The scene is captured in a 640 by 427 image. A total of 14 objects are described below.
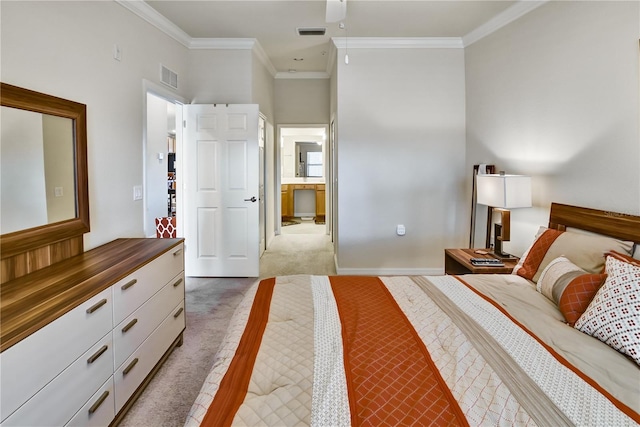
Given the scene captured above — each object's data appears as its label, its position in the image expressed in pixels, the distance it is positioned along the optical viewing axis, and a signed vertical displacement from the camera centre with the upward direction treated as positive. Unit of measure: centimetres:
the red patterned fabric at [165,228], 308 -36
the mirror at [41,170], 160 +11
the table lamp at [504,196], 261 -5
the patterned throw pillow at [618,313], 126 -49
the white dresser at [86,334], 113 -62
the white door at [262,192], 478 -4
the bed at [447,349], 93 -59
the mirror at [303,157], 938 +91
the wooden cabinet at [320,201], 890 -32
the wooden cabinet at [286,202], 898 -34
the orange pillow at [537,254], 212 -41
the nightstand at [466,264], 252 -60
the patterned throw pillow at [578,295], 152 -49
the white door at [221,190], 391 -1
